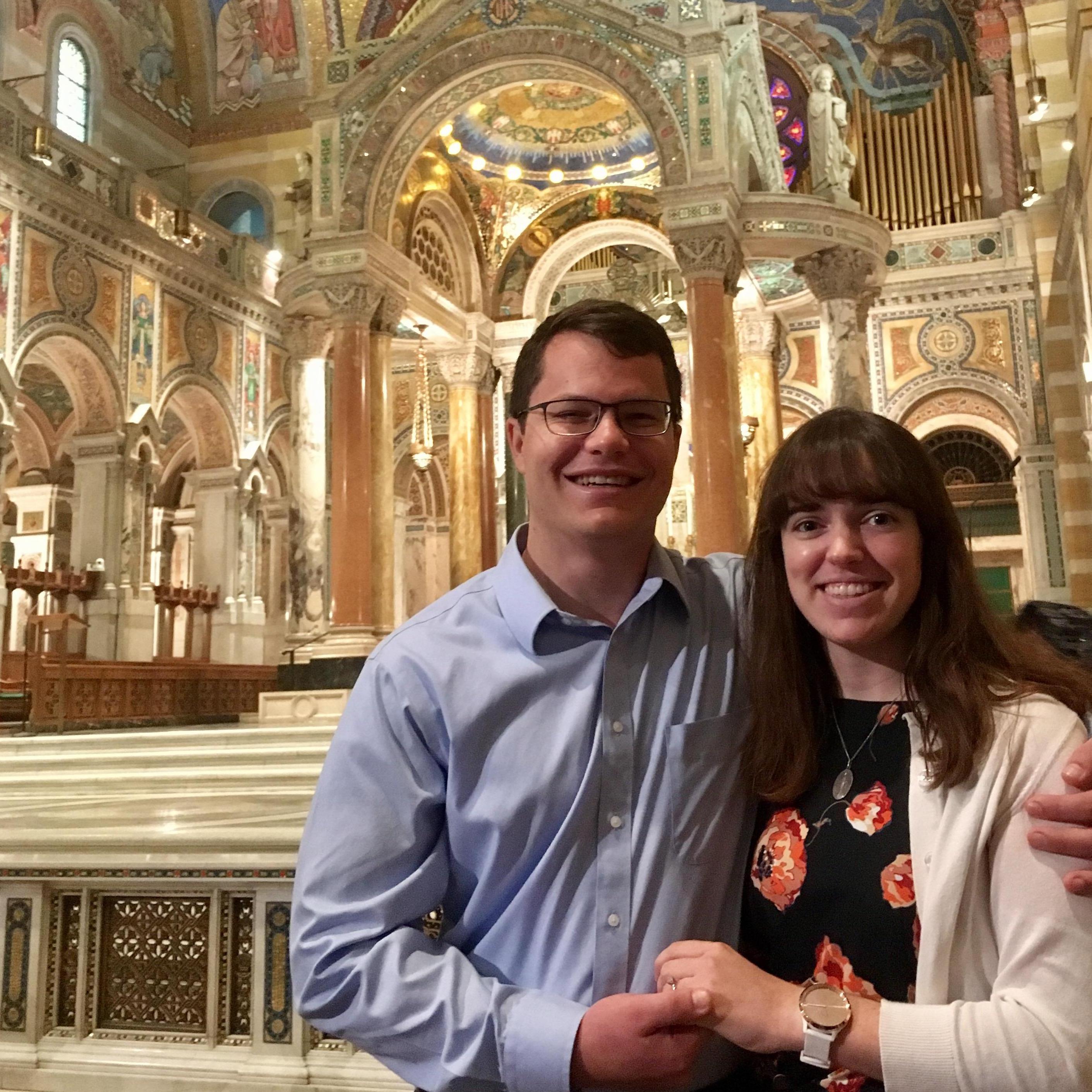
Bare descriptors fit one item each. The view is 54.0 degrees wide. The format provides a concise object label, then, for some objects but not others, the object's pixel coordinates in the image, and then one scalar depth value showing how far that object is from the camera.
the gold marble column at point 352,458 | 11.84
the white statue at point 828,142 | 12.59
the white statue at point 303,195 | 13.44
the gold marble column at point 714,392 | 10.77
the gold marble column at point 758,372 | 14.72
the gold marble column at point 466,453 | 14.36
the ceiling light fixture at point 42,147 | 15.56
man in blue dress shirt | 1.51
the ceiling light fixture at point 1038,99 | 13.53
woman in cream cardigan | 1.37
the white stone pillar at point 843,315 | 12.19
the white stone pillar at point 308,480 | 13.33
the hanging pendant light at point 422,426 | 12.98
